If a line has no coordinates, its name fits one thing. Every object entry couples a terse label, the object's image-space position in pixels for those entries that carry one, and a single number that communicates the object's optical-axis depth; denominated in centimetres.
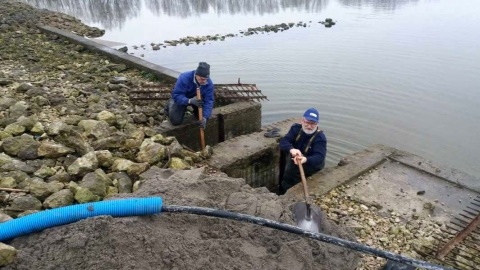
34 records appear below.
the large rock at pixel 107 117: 562
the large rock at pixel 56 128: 487
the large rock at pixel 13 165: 411
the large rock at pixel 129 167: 442
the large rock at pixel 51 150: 445
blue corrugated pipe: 271
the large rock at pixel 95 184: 392
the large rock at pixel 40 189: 378
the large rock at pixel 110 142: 488
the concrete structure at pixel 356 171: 454
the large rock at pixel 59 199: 367
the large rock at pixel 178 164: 474
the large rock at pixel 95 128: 511
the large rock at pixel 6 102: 559
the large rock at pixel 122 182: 413
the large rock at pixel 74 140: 464
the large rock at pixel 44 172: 413
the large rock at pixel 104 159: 453
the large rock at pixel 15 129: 478
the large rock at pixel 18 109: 540
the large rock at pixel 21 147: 442
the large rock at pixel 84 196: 379
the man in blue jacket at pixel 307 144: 493
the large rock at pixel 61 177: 411
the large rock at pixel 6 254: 245
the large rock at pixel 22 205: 351
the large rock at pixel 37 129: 491
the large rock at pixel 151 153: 477
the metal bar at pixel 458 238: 367
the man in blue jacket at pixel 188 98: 594
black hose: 292
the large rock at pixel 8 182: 385
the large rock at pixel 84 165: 422
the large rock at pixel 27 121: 495
